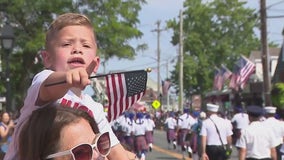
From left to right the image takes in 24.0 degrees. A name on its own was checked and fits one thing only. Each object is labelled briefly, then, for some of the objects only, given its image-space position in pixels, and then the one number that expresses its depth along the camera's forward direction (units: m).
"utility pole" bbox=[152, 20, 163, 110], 70.59
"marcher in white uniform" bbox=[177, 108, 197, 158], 23.70
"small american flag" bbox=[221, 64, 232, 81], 45.05
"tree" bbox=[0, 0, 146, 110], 26.88
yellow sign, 57.31
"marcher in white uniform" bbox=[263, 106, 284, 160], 11.31
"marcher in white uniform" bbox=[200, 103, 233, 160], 13.80
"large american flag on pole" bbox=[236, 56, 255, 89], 35.75
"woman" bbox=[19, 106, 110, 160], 2.19
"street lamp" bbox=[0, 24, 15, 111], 17.28
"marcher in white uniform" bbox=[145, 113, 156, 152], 23.91
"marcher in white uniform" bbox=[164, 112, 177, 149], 29.68
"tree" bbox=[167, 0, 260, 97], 63.03
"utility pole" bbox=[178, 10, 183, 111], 50.34
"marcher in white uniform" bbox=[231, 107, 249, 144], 22.23
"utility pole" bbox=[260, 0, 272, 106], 28.81
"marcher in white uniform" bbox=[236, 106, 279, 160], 10.54
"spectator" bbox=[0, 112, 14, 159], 11.84
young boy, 2.25
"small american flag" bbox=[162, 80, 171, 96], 59.75
